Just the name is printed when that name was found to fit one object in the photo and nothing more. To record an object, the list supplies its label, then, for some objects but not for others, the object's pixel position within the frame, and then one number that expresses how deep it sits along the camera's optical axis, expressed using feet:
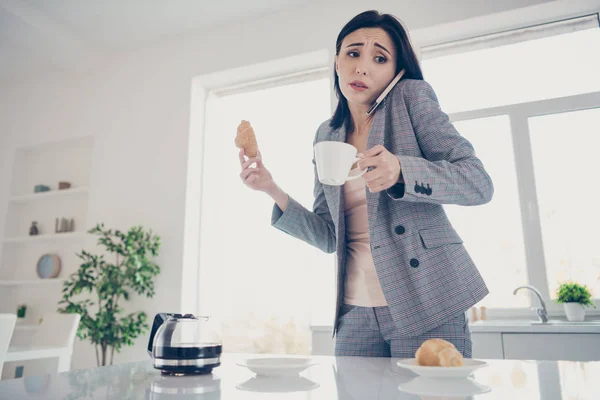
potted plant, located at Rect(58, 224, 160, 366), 10.67
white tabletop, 1.77
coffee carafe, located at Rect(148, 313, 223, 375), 2.41
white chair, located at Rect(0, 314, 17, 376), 6.27
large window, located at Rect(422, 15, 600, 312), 9.12
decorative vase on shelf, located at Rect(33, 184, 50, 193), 14.32
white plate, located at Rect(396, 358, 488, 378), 1.92
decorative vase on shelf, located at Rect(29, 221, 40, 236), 14.14
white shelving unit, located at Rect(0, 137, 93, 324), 13.70
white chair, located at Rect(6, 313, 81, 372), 8.63
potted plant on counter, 8.10
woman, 3.24
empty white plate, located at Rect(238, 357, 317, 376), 2.20
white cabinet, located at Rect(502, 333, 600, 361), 6.70
